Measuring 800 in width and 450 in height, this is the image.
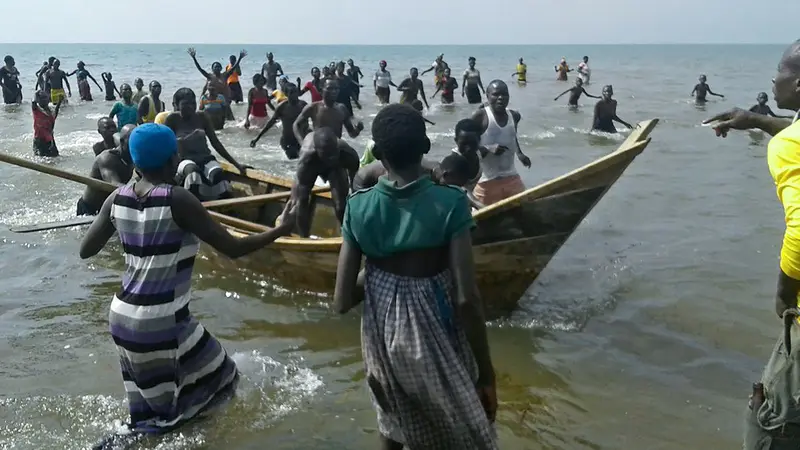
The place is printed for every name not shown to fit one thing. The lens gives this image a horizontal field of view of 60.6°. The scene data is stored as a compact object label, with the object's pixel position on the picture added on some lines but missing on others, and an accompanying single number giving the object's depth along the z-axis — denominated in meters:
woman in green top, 2.36
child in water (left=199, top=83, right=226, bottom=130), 14.17
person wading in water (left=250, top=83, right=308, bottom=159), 11.09
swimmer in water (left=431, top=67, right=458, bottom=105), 23.16
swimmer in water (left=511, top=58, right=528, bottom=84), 31.58
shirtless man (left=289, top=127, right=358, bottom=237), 5.95
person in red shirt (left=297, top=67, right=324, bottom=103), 14.58
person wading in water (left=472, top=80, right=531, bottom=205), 6.18
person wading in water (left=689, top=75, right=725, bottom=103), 23.84
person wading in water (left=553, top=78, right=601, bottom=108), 22.39
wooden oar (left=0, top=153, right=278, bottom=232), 4.99
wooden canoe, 4.45
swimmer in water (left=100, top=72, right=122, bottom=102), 25.73
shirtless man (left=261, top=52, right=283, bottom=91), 22.73
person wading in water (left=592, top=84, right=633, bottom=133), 16.05
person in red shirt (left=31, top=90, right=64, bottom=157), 13.34
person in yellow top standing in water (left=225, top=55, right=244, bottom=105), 21.91
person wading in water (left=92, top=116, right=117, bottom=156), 8.70
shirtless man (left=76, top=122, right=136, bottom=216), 7.11
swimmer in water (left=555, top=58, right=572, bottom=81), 35.28
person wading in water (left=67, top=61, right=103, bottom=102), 25.42
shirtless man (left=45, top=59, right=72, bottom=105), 21.64
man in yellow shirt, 2.15
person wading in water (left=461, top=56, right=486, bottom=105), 22.45
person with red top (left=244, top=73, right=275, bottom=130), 15.26
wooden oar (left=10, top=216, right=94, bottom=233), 4.64
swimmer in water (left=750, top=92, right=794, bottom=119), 15.35
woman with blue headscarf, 3.08
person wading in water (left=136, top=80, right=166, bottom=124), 10.49
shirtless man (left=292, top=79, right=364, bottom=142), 8.52
